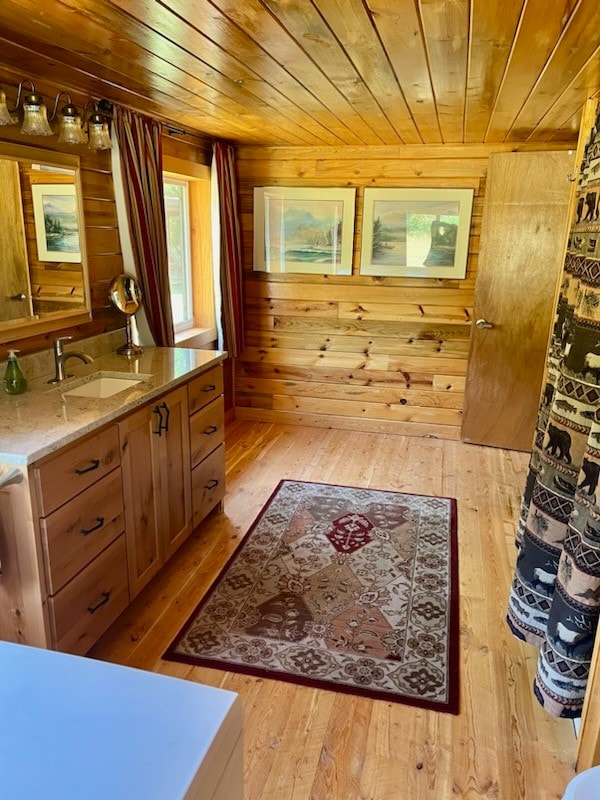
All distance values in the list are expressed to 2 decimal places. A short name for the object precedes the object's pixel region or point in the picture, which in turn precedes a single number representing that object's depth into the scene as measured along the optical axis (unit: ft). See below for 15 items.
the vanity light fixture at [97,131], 8.03
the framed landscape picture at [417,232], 12.87
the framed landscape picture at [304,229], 13.48
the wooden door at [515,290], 11.97
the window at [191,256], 12.75
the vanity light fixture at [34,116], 6.83
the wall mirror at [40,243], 7.27
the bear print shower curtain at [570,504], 4.98
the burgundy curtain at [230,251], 12.87
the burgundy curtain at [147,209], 9.15
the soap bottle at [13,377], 6.97
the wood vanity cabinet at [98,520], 5.47
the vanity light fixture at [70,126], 7.54
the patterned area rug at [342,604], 6.72
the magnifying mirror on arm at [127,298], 9.16
